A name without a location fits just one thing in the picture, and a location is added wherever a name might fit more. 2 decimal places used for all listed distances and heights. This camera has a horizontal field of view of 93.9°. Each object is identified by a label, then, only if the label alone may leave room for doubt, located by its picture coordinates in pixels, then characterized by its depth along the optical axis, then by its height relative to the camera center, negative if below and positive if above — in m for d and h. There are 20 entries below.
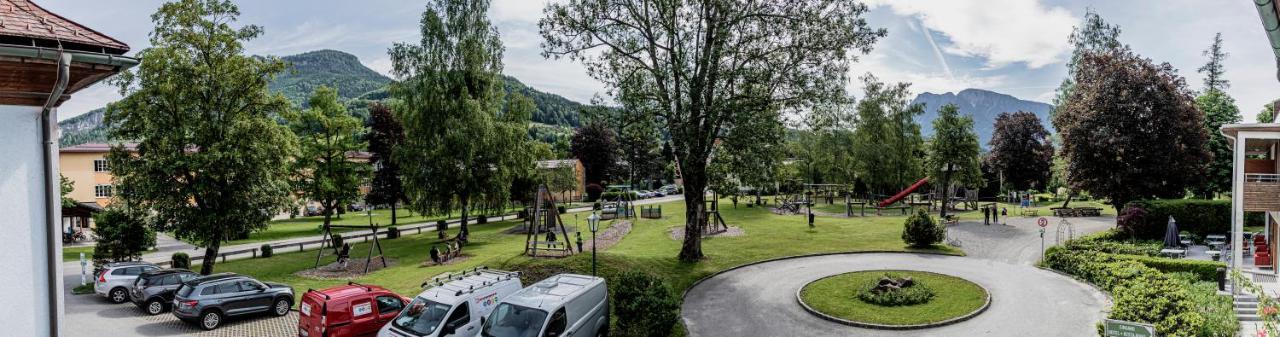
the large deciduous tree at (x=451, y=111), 34.25 +2.62
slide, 50.95 -3.70
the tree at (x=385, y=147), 47.62 +0.74
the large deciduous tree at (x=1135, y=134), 32.34 +0.86
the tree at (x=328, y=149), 41.47 +0.55
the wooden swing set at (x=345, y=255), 27.55 -4.55
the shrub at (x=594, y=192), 74.19 -4.69
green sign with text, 11.66 -3.54
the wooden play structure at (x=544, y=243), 26.19 -3.90
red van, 14.71 -3.95
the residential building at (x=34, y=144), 6.01 +0.16
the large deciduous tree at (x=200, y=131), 22.36 +1.03
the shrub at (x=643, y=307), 15.29 -3.97
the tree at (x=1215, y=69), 54.53 +7.39
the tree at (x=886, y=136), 54.81 +1.48
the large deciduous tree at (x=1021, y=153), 61.50 -0.22
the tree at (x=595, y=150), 77.69 +0.59
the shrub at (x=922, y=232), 28.52 -3.84
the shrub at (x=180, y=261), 27.09 -4.68
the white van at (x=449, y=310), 13.83 -3.71
